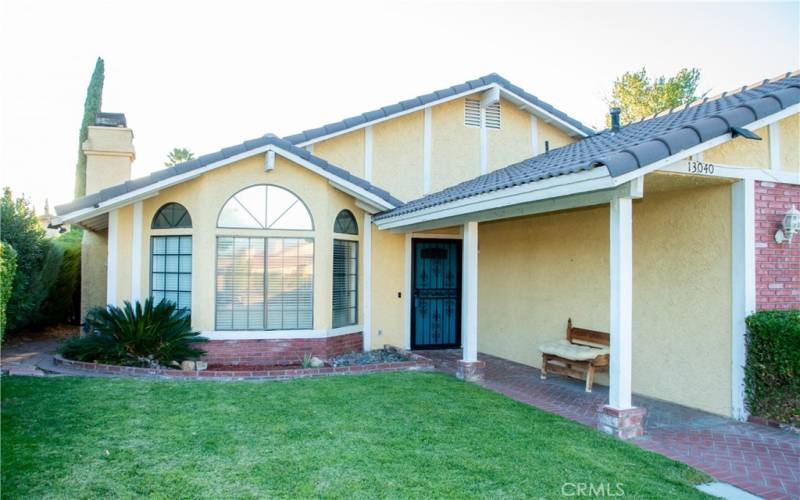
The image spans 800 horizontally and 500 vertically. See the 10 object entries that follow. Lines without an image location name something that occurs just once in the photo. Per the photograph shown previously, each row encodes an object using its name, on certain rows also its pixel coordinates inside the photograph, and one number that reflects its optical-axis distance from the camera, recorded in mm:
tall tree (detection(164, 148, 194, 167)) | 34406
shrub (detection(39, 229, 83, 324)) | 14953
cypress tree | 22938
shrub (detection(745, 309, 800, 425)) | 6363
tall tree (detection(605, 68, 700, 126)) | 34562
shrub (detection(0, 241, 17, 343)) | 9117
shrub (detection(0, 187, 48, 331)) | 12602
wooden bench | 8523
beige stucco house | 6836
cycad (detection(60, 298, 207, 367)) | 9234
